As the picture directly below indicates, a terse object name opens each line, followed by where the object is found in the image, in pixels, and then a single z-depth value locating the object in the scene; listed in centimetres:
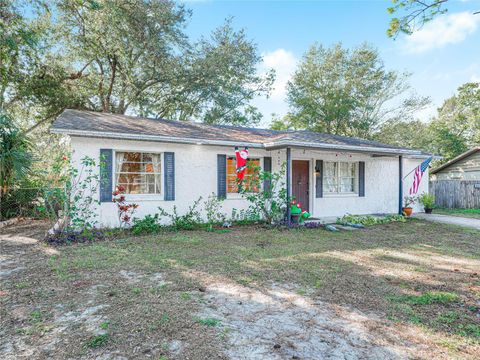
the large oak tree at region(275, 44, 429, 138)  2372
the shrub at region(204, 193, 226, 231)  901
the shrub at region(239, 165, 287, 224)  889
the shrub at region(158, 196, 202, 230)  831
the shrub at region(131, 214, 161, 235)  765
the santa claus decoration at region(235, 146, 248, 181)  872
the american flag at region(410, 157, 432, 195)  1115
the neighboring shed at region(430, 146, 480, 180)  1694
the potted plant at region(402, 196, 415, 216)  1127
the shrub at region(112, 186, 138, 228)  747
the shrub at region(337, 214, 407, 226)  963
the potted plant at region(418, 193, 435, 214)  1264
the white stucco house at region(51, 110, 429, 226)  788
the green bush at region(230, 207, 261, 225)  923
